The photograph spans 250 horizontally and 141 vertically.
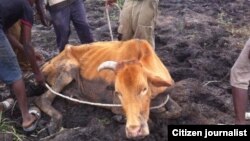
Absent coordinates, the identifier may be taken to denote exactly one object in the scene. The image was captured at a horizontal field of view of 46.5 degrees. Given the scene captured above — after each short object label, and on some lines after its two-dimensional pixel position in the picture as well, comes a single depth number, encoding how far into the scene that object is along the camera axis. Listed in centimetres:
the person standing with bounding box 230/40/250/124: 318
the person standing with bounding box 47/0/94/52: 420
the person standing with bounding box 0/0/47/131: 329
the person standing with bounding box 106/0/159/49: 400
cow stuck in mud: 294
